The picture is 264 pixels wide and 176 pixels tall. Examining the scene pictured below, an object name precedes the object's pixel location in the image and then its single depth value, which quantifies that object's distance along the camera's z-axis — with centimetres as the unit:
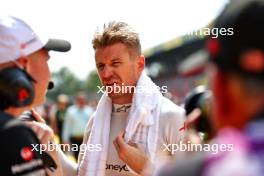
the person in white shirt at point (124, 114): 301
